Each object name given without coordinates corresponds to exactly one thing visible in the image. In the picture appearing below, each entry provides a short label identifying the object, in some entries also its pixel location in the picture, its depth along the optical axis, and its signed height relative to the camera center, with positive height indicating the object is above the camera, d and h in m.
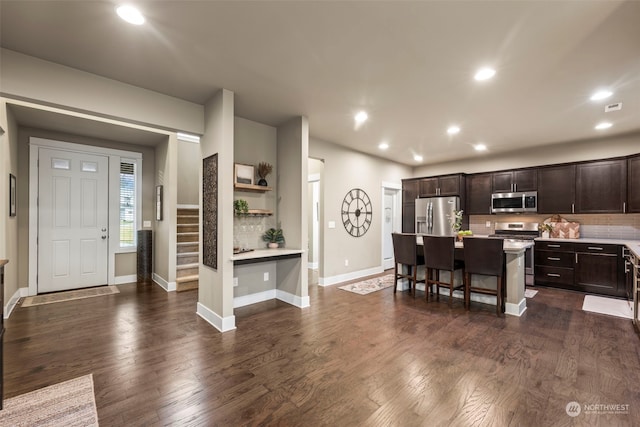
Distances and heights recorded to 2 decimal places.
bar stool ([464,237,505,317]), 3.63 -0.62
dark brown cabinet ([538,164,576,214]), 5.23 +0.51
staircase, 4.95 -0.62
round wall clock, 5.74 +0.09
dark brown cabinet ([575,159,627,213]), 4.77 +0.51
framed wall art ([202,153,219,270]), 3.32 +0.07
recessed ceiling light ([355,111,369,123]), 3.95 +1.43
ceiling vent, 3.57 +1.40
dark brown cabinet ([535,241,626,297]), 4.51 -0.87
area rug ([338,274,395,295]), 4.92 -1.27
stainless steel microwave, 5.61 +0.29
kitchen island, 3.68 -0.83
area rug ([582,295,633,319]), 3.74 -1.29
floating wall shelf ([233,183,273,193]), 3.85 +0.41
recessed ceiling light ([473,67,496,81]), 2.76 +1.42
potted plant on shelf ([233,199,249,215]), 3.92 +0.13
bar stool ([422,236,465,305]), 4.02 -0.61
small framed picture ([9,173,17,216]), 3.69 +0.30
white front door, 4.52 -0.05
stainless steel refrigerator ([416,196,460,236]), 6.46 +0.05
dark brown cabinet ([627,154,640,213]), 4.59 +0.51
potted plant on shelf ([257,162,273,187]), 4.12 +0.66
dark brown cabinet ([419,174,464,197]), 6.49 +0.72
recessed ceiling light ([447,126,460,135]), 4.53 +1.42
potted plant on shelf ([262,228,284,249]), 4.27 -0.31
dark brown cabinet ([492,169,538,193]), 5.66 +0.73
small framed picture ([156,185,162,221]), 5.25 +0.27
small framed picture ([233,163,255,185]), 3.87 +0.59
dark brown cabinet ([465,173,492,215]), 6.24 +0.49
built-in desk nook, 4.00 -0.93
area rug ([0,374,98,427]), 1.77 -1.27
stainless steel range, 5.29 -0.36
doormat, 4.11 -1.22
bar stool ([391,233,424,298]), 4.49 -0.67
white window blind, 5.29 +0.25
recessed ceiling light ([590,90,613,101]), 3.24 +1.41
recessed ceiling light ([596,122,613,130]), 4.30 +1.40
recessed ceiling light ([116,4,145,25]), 1.94 +1.43
